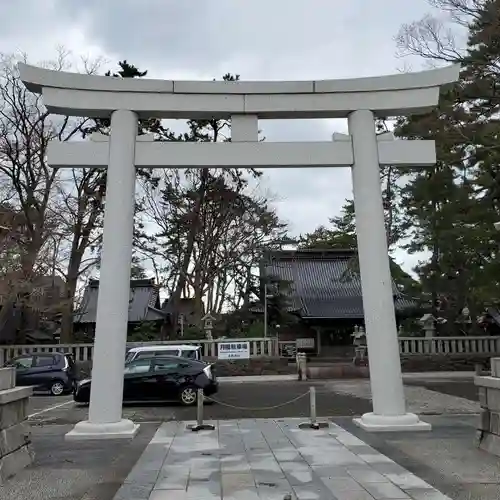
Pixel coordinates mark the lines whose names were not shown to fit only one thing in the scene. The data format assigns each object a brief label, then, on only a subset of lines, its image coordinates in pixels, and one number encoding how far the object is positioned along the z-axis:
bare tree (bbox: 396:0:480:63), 19.91
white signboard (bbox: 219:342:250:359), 23.77
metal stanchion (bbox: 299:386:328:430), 10.58
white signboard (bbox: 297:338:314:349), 34.41
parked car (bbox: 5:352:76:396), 21.00
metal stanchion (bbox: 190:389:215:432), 10.62
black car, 15.97
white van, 19.63
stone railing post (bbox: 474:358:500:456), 7.79
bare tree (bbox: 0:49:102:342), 26.94
